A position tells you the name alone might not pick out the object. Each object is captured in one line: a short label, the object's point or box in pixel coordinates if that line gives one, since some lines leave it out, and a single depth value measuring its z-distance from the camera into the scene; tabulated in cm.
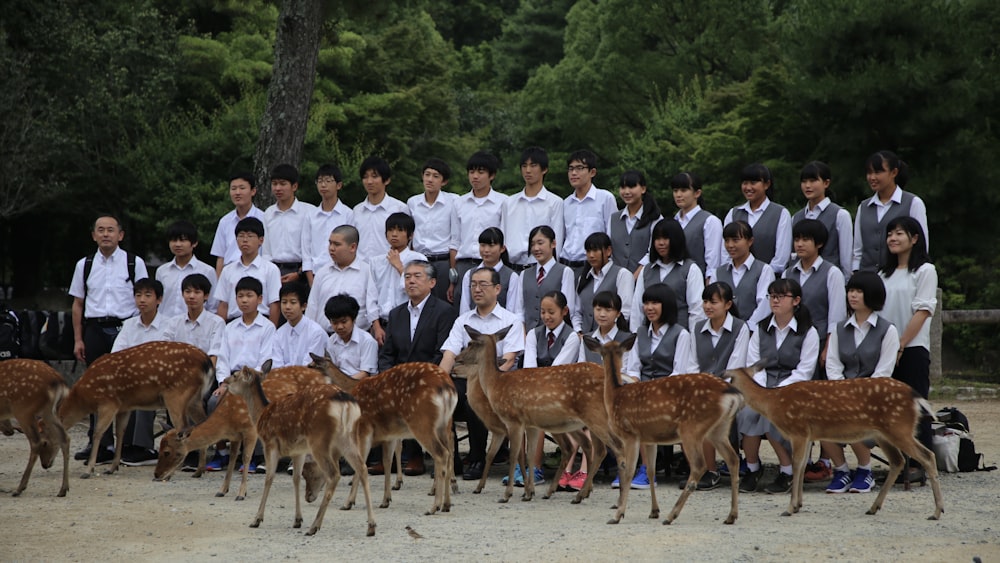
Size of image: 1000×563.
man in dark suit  1052
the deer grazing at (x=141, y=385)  1020
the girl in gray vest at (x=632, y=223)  1068
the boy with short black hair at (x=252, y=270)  1128
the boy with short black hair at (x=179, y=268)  1164
